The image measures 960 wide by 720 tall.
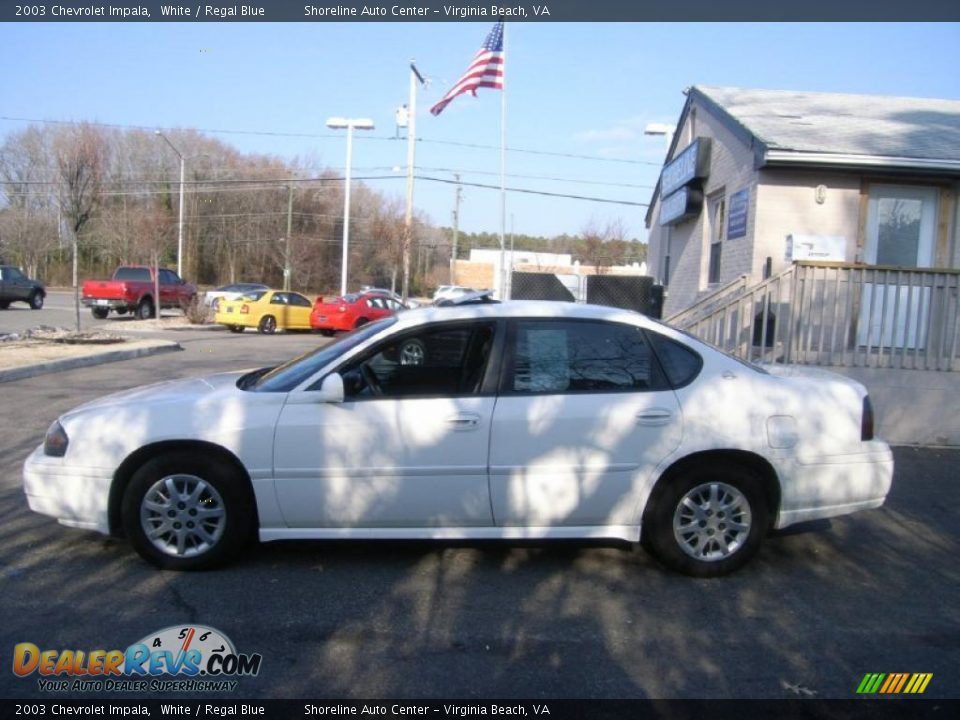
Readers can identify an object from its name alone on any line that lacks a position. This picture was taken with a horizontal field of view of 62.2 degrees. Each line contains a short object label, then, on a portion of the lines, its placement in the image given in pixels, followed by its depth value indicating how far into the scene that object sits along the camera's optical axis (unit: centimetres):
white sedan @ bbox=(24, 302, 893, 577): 448
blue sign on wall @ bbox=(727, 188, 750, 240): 1125
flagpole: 2428
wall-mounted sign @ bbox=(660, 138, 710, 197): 1352
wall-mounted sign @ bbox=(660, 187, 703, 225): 1416
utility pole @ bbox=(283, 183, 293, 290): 3977
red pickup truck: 2588
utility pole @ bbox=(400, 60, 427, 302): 3180
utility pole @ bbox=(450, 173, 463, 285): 5528
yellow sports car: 2373
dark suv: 2870
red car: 2375
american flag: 2188
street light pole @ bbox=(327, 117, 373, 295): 3083
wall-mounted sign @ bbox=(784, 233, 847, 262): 1052
